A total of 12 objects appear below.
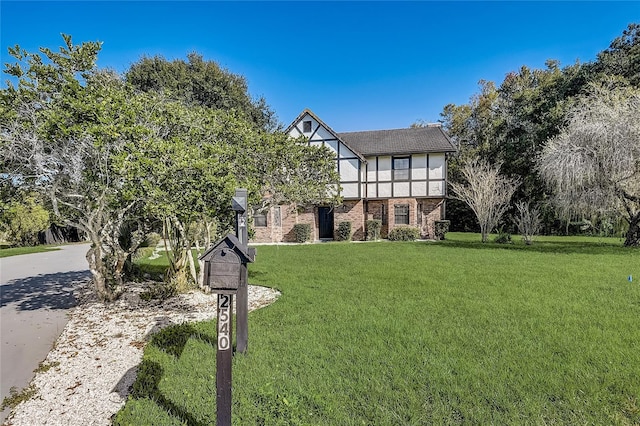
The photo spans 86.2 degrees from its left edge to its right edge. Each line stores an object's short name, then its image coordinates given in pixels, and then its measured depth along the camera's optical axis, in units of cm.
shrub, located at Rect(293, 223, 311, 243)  1909
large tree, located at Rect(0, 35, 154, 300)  495
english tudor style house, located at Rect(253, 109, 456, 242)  1916
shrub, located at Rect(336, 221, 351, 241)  1919
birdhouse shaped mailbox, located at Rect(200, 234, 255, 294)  253
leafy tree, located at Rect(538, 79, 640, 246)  1232
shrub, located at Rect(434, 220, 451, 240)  1889
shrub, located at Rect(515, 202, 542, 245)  1570
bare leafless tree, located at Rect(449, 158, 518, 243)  1747
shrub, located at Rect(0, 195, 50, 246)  1986
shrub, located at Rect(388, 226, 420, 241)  1877
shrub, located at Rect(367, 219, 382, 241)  1927
